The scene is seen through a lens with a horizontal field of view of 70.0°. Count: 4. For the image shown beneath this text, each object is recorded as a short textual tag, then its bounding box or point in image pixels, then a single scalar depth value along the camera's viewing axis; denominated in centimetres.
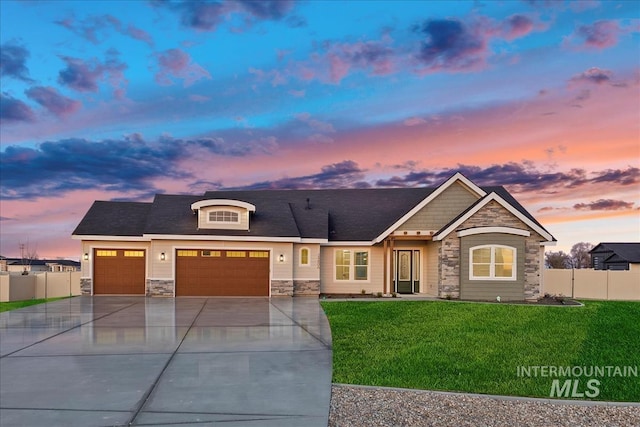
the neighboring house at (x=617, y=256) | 3928
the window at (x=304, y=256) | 2202
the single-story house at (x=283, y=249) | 1912
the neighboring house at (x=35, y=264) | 5638
